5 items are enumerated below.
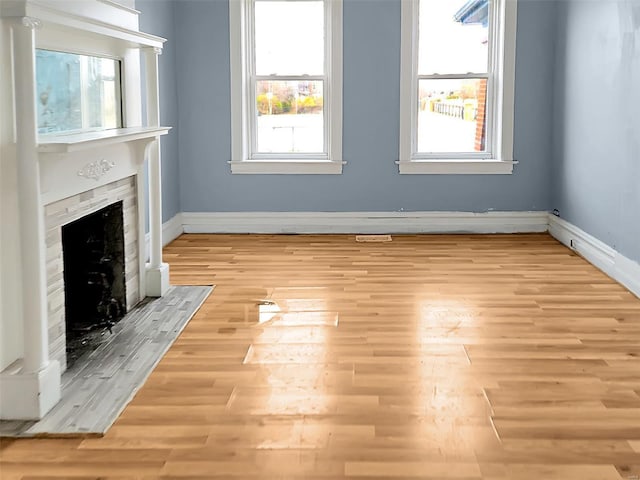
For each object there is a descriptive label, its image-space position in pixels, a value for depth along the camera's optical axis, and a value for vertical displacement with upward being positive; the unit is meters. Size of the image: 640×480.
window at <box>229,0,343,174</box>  7.09 +0.37
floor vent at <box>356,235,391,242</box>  6.93 -0.92
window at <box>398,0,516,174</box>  7.06 +0.37
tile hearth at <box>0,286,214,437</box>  3.08 -1.07
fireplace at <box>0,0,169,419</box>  3.04 -0.27
